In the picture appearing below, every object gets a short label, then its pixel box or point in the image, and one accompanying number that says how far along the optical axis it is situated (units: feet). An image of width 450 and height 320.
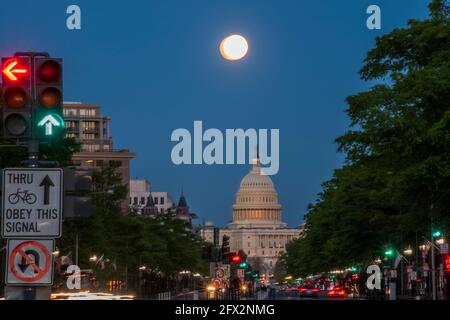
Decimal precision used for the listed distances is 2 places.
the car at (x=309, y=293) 327.88
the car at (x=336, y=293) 325.34
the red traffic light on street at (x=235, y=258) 342.11
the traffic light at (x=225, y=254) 327.06
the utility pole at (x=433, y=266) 225.35
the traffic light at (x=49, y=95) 50.78
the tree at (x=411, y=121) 146.51
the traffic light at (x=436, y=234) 226.19
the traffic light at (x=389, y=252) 274.16
